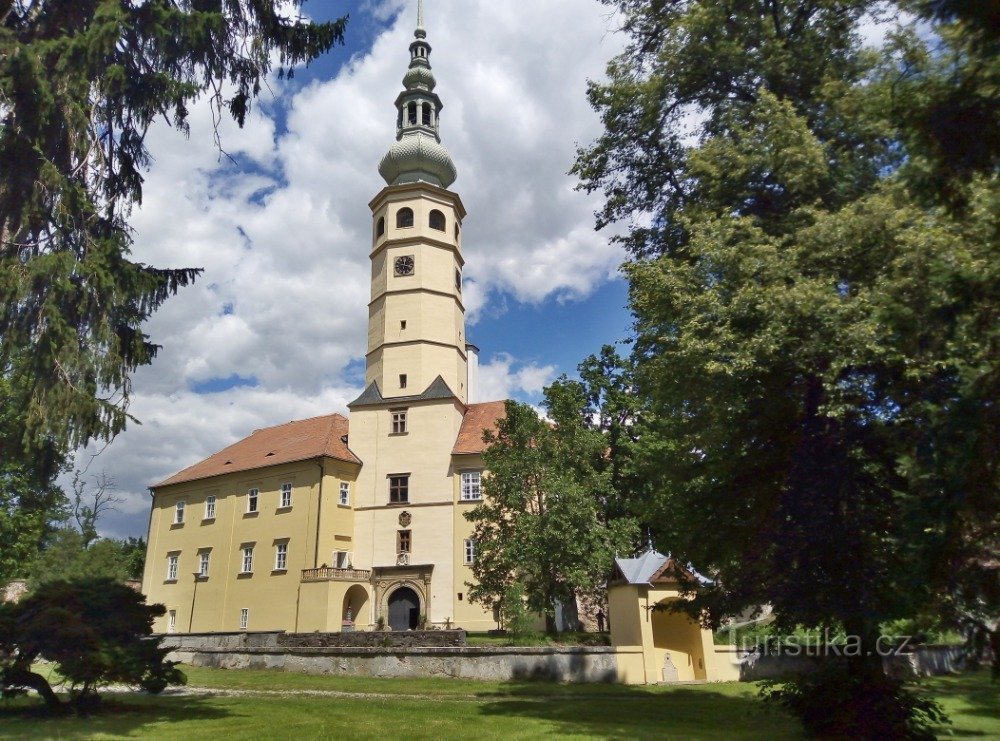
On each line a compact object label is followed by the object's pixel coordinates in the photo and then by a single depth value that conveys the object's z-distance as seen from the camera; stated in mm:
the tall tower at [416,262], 38438
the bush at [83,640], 11953
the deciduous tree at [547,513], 25469
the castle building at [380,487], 34906
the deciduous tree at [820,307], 7090
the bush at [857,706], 9898
